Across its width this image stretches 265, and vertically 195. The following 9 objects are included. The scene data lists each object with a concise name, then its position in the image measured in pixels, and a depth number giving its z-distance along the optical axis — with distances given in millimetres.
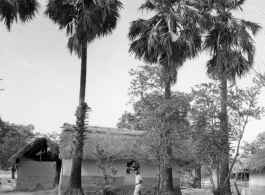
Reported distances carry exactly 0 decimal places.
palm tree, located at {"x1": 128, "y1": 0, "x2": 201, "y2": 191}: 14719
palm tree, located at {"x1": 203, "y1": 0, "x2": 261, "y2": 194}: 15320
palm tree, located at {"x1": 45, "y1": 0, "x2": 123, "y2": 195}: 13500
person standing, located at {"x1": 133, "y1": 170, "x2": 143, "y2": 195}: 12055
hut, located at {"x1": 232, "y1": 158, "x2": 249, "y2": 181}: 19531
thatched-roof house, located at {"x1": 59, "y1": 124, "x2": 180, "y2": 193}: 15984
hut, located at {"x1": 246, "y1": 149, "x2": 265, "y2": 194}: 17234
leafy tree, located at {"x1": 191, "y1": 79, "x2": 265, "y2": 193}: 11383
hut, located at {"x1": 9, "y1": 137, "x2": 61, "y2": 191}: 18594
